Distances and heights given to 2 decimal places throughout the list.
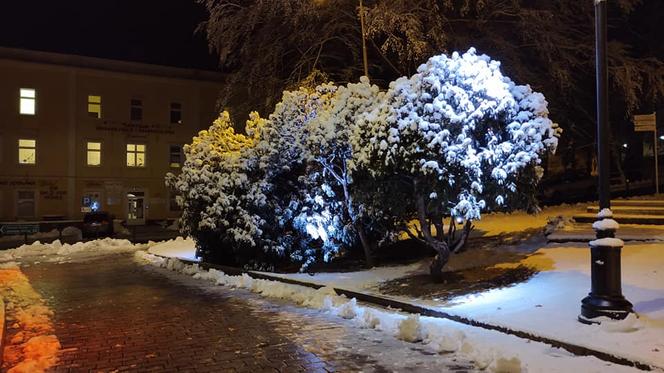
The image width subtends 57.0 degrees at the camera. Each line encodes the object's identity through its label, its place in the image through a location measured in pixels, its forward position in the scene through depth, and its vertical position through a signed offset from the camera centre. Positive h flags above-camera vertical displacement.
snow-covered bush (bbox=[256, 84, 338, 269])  15.05 +0.55
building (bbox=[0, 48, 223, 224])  40.66 +5.02
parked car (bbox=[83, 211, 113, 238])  35.09 -1.37
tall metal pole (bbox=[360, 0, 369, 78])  16.05 +4.45
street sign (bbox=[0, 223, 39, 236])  30.72 -1.37
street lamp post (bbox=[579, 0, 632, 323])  7.66 -0.55
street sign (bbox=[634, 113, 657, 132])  17.44 +2.26
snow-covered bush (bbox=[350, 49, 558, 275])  10.28 +1.09
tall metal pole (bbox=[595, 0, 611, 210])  8.21 +1.20
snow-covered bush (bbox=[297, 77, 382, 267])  13.23 +0.65
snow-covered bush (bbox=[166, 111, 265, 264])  15.95 +0.27
